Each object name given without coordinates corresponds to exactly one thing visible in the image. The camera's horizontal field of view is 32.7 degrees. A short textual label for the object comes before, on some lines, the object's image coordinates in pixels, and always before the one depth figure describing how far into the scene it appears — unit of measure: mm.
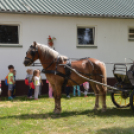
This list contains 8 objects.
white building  10328
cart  6545
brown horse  6605
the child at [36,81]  9508
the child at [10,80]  9570
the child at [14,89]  9906
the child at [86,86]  10164
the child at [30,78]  9914
